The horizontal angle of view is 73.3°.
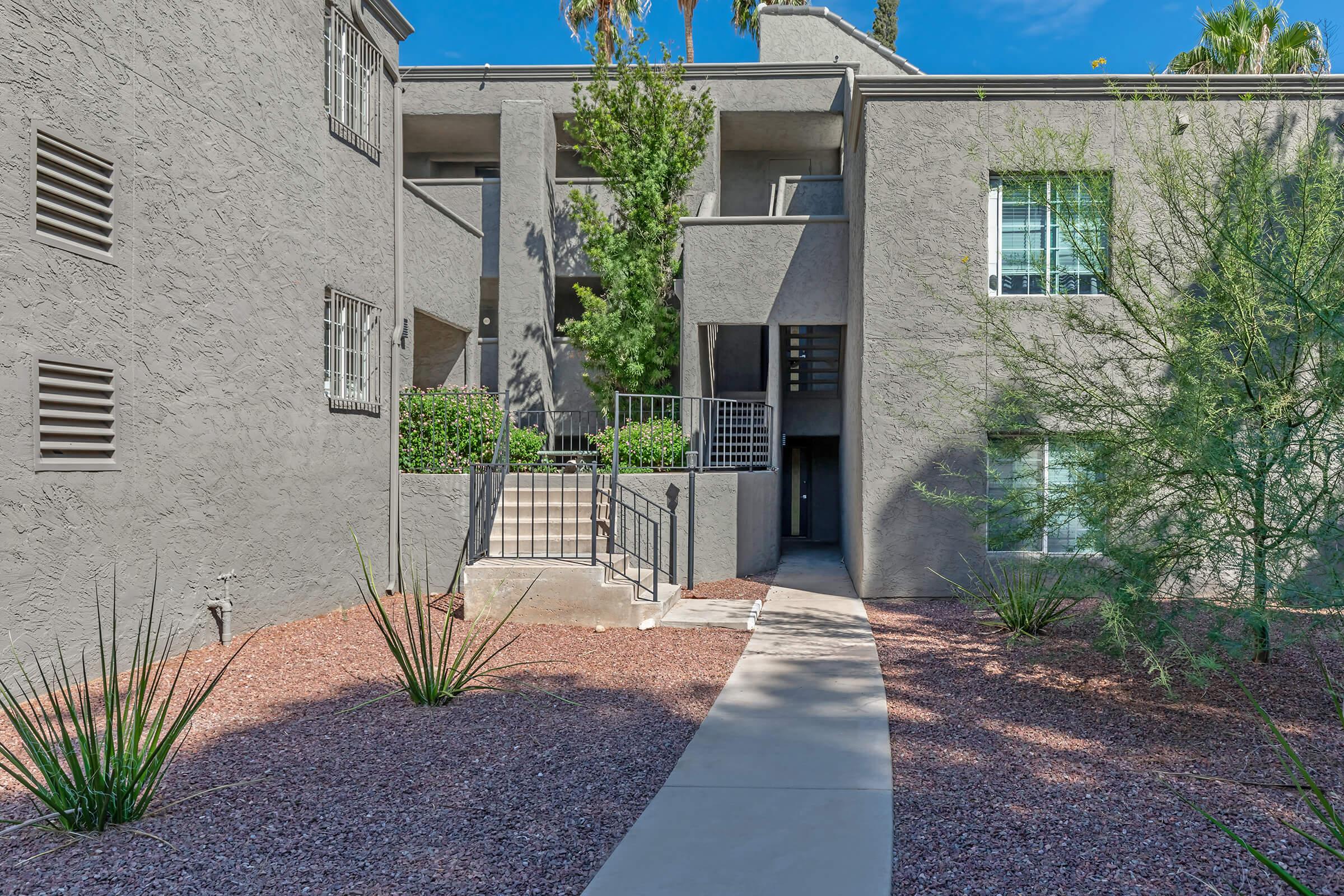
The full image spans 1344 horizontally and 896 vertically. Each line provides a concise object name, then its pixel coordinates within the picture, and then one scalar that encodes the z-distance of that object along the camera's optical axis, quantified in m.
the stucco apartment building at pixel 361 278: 6.53
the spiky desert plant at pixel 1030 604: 8.23
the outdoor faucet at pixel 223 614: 8.06
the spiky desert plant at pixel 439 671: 6.22
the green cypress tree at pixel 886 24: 27.34
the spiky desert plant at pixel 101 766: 3.96
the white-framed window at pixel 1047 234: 7.00
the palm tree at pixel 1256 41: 18.27
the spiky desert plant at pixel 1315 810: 2.59
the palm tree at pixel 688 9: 29.97
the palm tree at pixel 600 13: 24.11
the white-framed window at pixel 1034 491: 7.01
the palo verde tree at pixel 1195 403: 5.52
